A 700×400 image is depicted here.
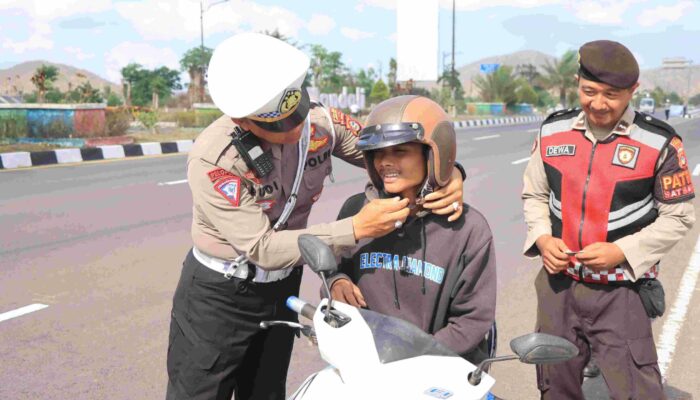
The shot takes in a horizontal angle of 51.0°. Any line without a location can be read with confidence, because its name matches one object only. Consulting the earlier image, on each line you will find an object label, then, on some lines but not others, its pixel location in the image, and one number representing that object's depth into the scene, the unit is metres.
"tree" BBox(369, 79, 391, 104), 40.38
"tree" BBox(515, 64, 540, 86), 70.15
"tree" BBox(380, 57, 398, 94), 51.75
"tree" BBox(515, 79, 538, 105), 51.16
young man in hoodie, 1.98
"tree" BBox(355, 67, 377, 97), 50.22
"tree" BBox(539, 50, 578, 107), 60.98
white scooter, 1.43
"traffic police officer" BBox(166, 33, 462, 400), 1.90
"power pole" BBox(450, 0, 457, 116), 42.37
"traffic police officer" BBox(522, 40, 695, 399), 2.43
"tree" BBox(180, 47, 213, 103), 37.69
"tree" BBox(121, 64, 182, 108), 46.84
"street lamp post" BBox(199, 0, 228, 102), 33.20
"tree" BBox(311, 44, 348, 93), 45.53
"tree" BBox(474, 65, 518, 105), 48.69
